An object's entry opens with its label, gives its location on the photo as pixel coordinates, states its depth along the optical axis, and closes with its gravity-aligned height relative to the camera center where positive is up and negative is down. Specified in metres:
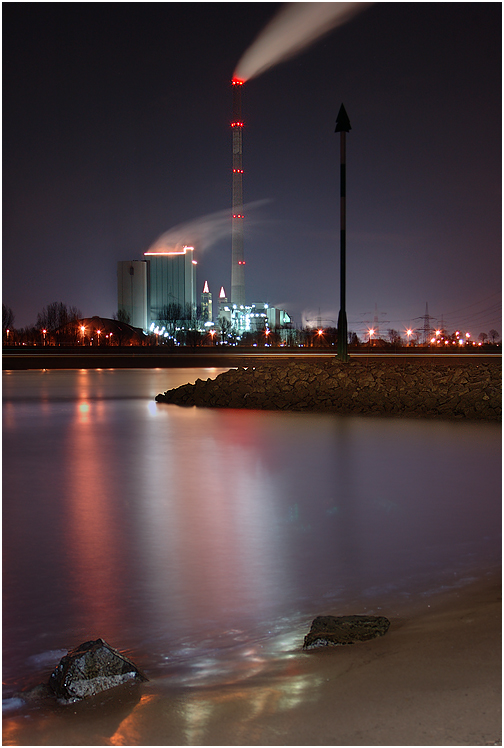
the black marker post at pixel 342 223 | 20.84 +4.29
